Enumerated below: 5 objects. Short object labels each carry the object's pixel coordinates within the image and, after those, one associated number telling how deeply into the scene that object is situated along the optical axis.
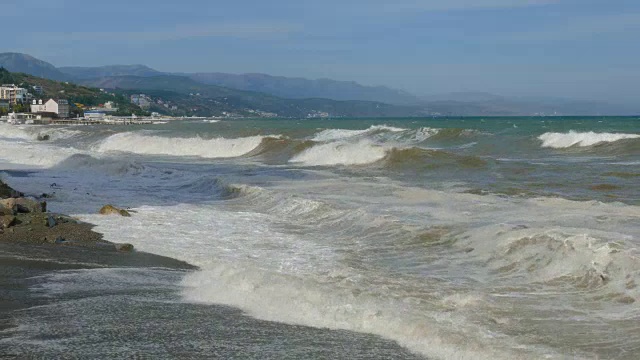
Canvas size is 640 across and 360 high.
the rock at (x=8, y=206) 17.33
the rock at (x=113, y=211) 19.05
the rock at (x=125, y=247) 14.29
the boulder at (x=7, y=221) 16.04
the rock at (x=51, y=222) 16.42
